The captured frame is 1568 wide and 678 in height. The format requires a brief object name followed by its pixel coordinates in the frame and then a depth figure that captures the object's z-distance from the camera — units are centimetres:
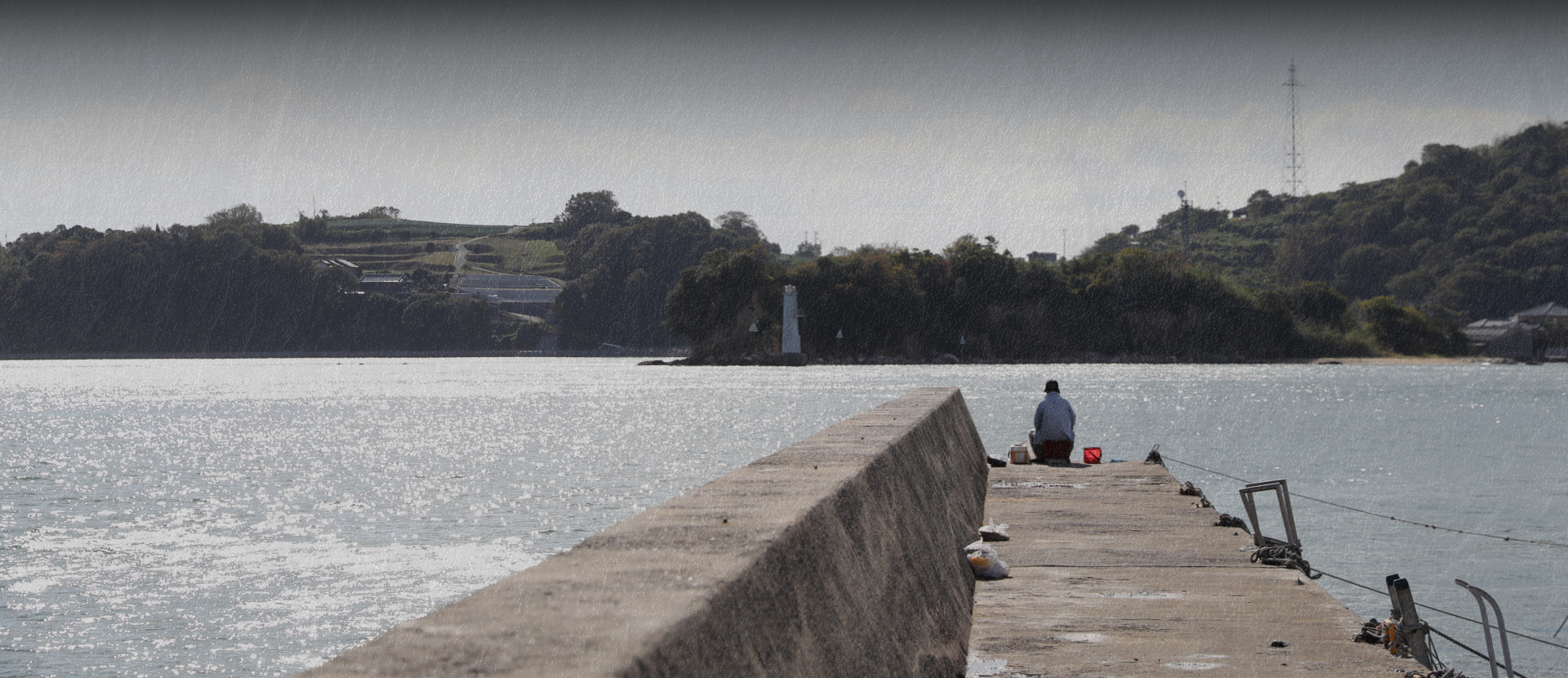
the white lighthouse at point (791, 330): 12525
